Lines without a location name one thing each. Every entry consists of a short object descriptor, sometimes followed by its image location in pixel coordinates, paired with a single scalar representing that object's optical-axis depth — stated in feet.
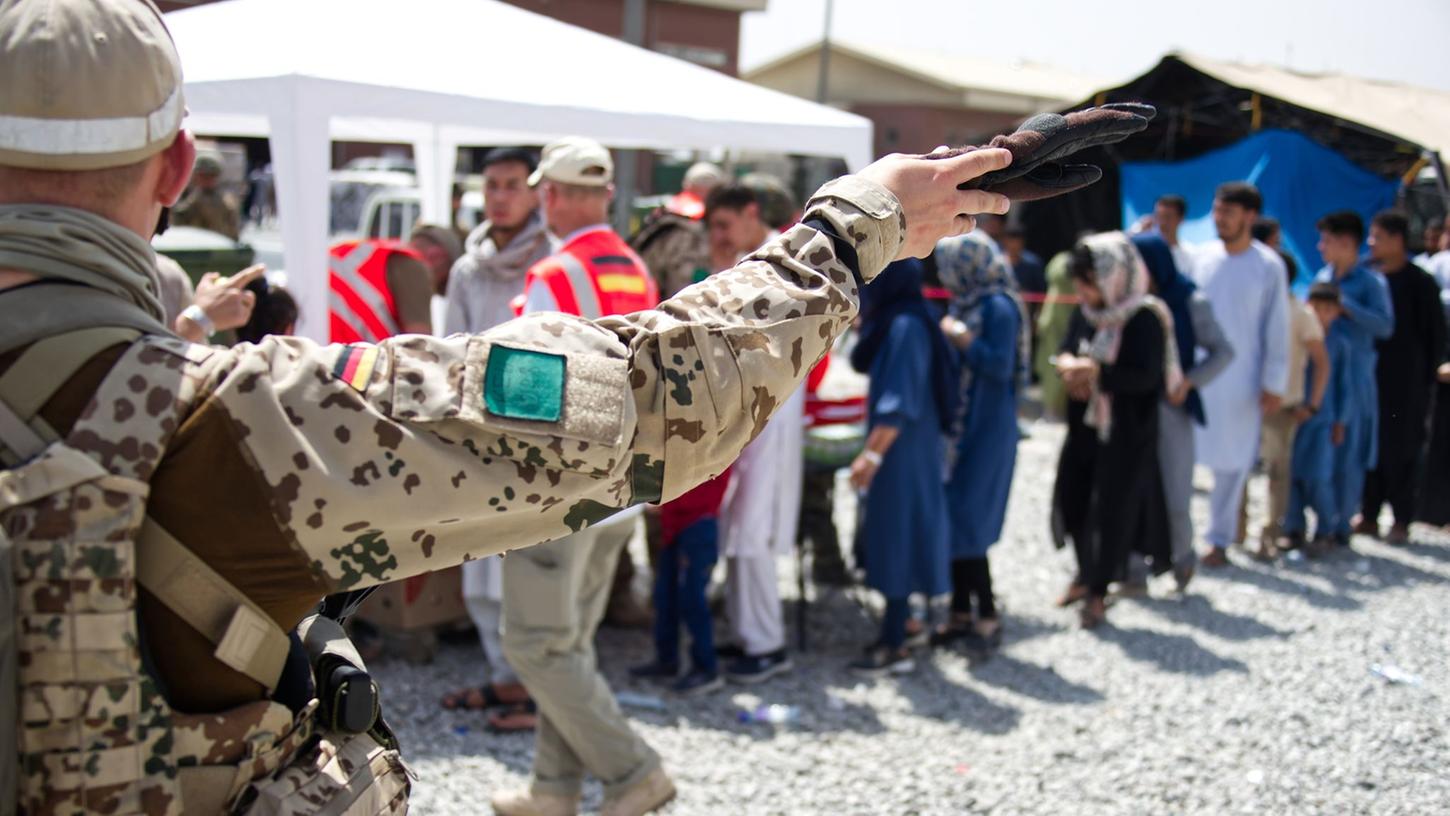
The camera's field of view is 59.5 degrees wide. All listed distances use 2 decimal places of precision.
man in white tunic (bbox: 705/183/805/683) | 17.53
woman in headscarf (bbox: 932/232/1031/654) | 18.54
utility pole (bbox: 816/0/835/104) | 77.61
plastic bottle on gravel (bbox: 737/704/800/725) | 16.12
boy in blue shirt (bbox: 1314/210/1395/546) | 25.21
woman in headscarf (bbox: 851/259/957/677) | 17.24
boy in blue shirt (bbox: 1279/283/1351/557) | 25.45
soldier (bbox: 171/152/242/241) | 32.04
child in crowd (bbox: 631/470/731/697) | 16.76
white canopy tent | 14.17
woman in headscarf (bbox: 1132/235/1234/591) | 20.74
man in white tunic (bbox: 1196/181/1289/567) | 23.35
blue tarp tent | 36.81
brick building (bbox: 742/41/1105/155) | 98.02
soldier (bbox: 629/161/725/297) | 19.22
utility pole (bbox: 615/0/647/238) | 31.32
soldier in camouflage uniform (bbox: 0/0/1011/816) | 3.94
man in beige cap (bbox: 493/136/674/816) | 12.11
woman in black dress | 19.71
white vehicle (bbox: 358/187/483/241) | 42.37
